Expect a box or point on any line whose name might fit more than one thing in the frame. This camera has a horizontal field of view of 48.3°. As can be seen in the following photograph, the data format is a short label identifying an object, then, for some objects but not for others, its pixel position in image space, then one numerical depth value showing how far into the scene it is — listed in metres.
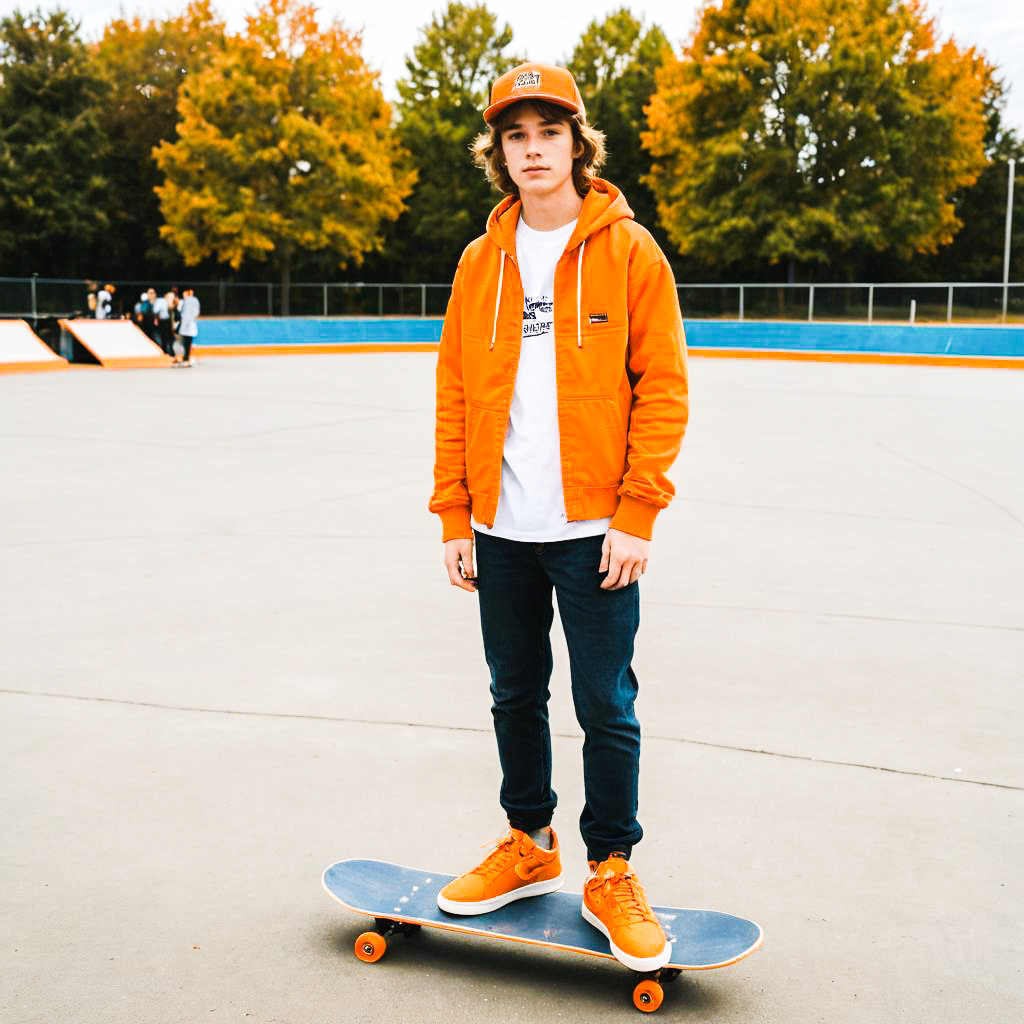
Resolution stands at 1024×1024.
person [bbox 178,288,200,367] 24.78
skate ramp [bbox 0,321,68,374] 23.44
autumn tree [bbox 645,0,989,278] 41.44
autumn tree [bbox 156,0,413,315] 42.16
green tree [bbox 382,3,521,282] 49.22
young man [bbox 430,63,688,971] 2.55
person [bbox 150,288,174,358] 26.25
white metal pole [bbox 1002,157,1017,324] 39.05
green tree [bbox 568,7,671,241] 49.94
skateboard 2.53
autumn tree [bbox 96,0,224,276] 48.67
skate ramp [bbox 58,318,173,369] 25.16
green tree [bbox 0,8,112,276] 44.03
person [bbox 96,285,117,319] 28.93
